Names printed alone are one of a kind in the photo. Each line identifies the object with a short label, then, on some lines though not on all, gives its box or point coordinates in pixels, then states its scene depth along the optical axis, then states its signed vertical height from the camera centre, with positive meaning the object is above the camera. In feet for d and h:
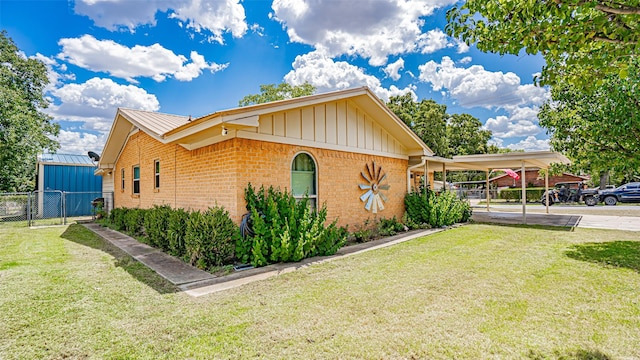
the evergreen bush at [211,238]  18.74 -3.33
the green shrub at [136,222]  32.14 -3.84
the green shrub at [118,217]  37.33 -4.03
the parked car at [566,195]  76.54 -3.80
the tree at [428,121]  93.09 +18.74
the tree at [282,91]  102.53 +31.09
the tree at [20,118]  55.62 +13.86
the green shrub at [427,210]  35.73 -3.37
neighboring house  112.57 +0.27
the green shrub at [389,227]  30.68 -4.60
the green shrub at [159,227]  24.24 -3.41
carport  36.11 +2.60
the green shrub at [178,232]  21.52 -3.34
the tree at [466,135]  122.72 +18.65
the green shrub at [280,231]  19.45 -3.16
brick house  20.94 +2.59
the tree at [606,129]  21.35 +3.91
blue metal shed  62.08 +0.77
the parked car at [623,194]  69.56 -3.37
